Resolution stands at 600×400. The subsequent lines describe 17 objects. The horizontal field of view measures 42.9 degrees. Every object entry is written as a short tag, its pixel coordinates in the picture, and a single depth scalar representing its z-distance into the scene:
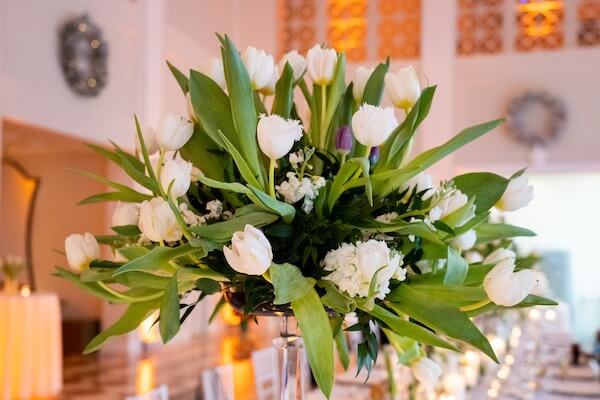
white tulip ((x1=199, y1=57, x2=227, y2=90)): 1.50
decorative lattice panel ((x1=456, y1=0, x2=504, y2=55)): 10.54
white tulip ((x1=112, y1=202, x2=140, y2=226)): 1.52
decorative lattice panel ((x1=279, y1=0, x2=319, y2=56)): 11.17
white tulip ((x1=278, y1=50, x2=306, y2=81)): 1.57
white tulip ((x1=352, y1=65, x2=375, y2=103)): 1.59
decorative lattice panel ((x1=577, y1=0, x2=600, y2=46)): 10.21
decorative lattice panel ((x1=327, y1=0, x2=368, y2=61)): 10.98
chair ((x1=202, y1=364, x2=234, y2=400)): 2.60
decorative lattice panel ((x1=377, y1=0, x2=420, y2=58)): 10.91
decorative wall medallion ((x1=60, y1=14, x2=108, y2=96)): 7.46
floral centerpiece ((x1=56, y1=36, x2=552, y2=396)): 1.26
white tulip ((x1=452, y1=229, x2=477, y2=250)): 1.54
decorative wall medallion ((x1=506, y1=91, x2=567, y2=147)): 10.11
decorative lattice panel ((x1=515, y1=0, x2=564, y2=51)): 10.30
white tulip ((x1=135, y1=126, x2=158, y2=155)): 1.54
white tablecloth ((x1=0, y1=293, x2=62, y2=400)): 6.35
